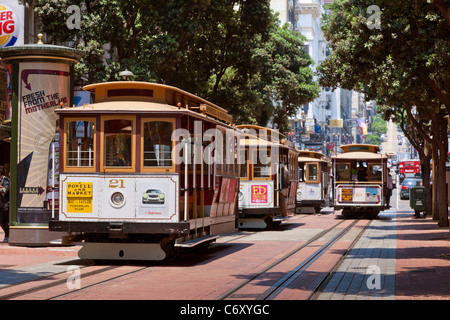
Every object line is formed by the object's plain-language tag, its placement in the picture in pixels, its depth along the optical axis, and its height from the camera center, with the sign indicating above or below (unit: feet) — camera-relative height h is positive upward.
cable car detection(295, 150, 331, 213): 140.05 +0.19
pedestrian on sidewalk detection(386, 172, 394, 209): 121.00 -0.19
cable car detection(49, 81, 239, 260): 49.57 +0.97
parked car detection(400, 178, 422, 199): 237.06 +0.22
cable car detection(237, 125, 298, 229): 89.10 +0.80
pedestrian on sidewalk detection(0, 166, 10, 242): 65.87 -0.88
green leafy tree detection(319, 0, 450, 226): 60.90 +10.87
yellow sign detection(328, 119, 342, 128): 479.49 +37.73
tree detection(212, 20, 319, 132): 150.00 +21.55
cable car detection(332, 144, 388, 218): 117.80 +0.88
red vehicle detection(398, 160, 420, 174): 326.85 +8.09
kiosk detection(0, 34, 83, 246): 63.52 +4.00
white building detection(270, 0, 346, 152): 308.65 +62.99
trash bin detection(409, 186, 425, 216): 115.75 -1.61
